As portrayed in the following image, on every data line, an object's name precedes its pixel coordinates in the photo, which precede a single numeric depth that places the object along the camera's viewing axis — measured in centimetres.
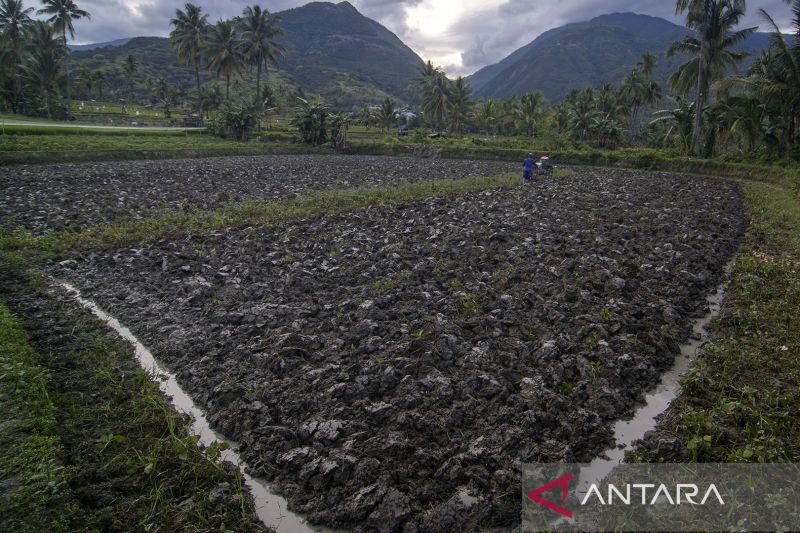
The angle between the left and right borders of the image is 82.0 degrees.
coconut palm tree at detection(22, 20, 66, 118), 4894
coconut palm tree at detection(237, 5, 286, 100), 5378
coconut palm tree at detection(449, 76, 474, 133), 5941
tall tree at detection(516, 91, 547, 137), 6050
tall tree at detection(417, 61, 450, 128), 5888
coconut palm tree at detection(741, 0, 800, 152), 2369
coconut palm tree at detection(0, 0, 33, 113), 4638
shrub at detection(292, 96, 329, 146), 4422
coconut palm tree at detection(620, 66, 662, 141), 5306
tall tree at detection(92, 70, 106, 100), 7525
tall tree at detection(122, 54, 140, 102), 8692
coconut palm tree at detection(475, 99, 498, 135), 6674
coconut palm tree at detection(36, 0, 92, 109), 4978
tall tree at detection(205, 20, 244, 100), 5456
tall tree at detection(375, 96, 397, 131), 6225
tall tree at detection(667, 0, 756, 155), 3100
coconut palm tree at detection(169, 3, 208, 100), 5528
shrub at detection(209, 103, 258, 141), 4552
